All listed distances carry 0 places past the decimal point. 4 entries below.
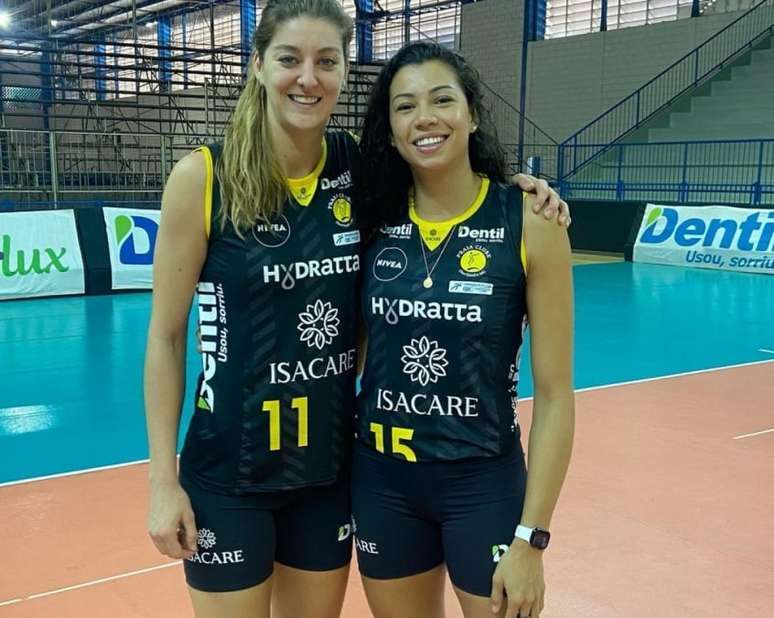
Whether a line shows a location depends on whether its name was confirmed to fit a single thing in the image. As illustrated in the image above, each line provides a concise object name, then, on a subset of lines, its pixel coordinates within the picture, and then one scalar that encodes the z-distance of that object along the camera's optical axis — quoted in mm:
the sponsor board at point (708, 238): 13891
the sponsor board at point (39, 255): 10664
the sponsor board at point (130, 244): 11430
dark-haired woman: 1942
